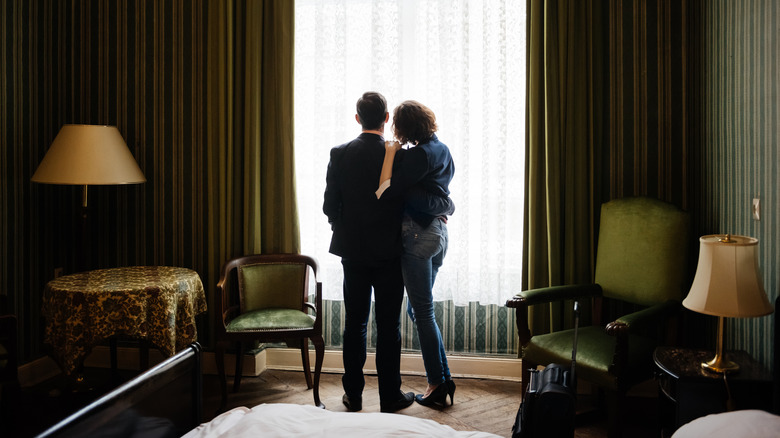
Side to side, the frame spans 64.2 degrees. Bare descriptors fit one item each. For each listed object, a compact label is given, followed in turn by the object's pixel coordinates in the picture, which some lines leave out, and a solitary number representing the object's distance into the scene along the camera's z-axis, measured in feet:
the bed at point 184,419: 5.01
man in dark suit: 9.62
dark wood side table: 6.88
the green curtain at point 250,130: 11.84
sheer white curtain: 11.57
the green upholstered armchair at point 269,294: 10.67
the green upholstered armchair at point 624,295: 8.58
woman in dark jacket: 9.62
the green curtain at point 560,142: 11.00
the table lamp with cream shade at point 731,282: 6.86
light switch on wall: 8.01
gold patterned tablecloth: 9.47
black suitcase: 5.86
